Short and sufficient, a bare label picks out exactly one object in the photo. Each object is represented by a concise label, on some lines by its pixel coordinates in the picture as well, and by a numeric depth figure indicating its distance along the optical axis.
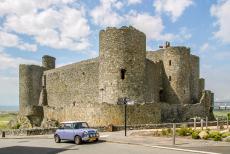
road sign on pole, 14.68
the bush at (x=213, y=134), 12.42
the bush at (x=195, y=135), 12.77
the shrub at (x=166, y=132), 14.11
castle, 19.27
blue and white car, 12.58
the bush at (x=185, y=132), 13.63
